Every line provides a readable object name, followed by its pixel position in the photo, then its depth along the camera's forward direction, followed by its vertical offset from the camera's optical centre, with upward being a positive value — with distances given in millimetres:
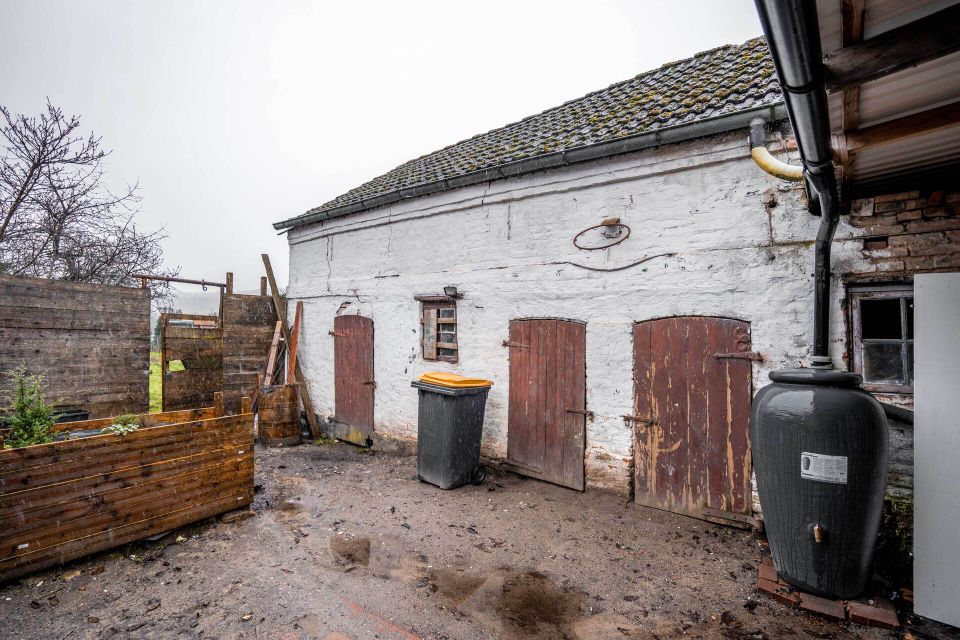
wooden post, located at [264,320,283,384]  8242 -593
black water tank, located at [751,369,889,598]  2840 -1060
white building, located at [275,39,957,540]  3955 +504
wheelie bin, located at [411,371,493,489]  5195 -1309
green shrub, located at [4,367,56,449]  3299 -776
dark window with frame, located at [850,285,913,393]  3436 -66
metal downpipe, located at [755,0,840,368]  1446 +1084
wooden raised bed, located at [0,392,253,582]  3021 -1358
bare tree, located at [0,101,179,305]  7922 +2497
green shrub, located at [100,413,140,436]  3514 -901
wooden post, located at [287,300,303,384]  8516 -310
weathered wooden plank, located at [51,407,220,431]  4047 -975
